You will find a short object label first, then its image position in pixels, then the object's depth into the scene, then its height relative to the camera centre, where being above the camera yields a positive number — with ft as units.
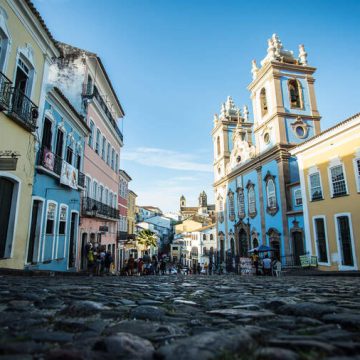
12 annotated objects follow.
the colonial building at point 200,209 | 346.62 +52.85
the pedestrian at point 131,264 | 60.75 -2.00
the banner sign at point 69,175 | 44.76 +11.97
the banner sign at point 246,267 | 73.77 -3.31
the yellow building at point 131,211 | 119.91 +17.58
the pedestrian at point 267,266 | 63.10 -2.75
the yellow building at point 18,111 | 29.19 +14.23
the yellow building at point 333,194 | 55.21 +11.43
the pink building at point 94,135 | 59.11 +26.99
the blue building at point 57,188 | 38.47 +9.34
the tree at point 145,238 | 161.50 +8.33
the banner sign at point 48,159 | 38.31 +12.08
